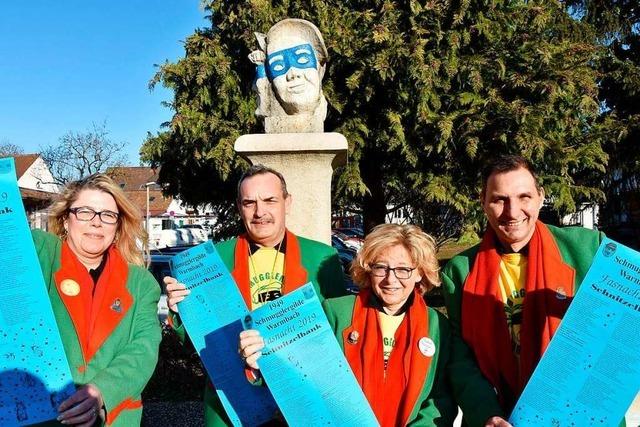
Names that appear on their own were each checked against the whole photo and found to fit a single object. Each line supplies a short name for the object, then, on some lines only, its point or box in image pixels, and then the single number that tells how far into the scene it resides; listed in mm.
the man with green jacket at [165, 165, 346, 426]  2389
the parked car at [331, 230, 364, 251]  21517
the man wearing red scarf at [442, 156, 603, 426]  2082
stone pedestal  3928
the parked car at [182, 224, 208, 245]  28294
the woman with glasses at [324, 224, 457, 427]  2113
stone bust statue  4180
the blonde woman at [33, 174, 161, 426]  2030
